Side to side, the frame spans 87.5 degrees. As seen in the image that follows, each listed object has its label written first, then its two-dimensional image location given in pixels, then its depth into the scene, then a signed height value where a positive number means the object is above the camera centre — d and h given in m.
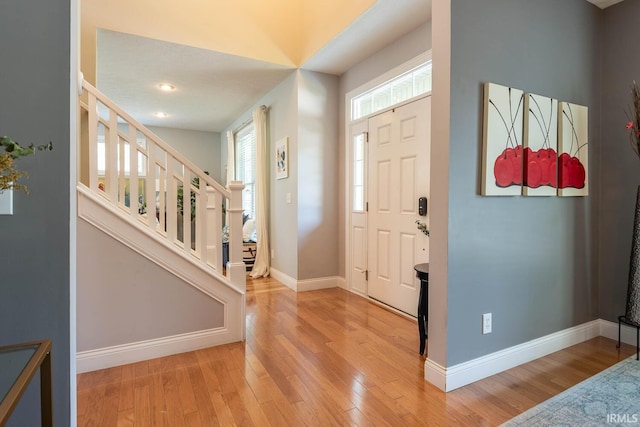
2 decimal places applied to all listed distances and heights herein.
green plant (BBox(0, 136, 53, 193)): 0.84 +0.14
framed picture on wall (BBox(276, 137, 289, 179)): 4.15 +0.69
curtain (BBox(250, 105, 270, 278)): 4.66 +0.27
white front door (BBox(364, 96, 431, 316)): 2.94 +0.13
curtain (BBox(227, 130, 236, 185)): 6.22 +1.07
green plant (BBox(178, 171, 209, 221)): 6.71 +0.34
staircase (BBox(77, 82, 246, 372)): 2.09 -0.35
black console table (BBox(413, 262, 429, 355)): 2.21 -0.62
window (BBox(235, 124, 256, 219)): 5.57 +0.86
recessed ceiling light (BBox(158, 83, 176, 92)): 4.31 +1.65
